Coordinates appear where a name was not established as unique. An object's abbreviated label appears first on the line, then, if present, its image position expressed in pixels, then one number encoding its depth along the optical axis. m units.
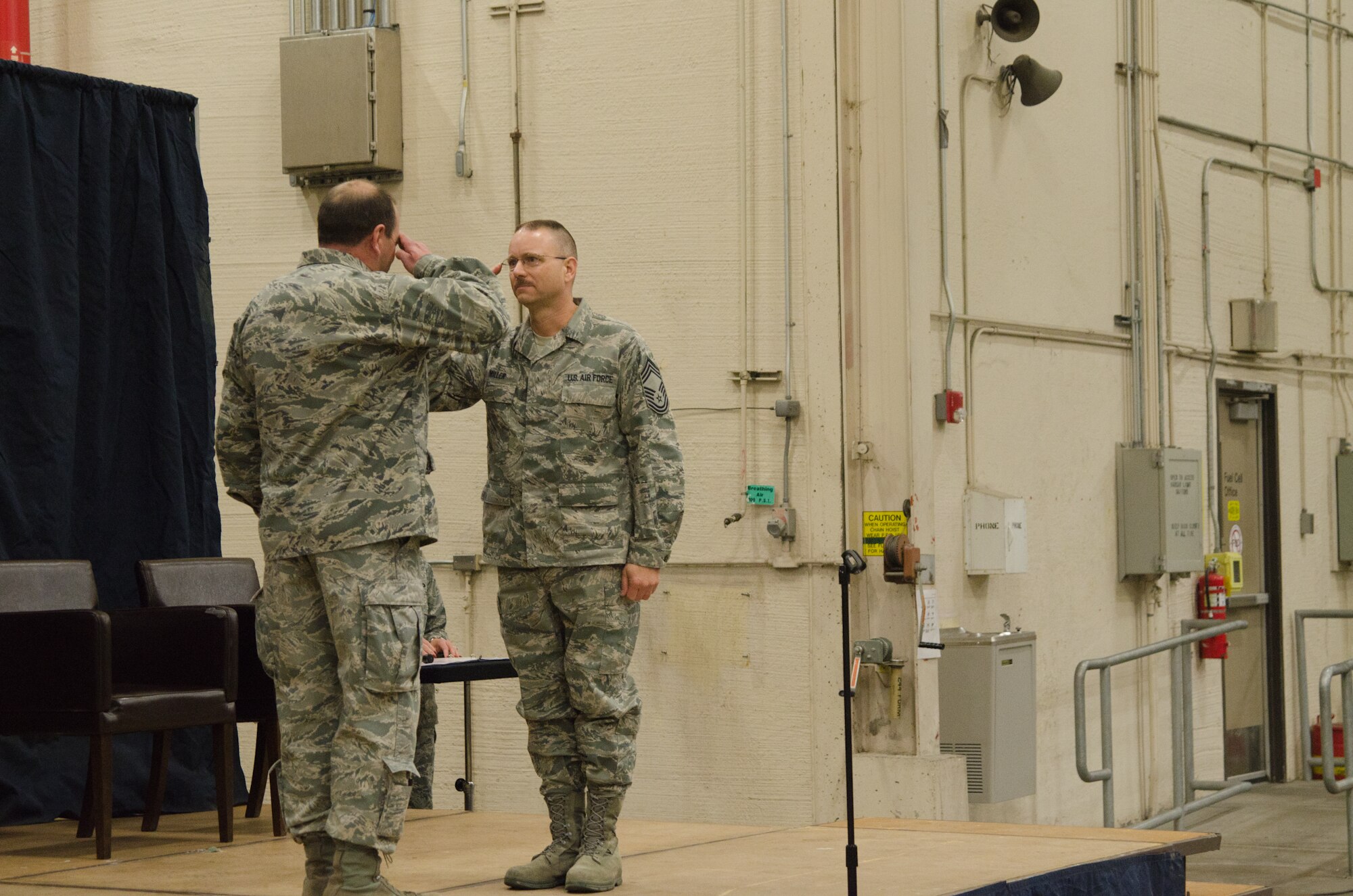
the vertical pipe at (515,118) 13.08
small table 8.67
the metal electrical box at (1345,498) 18.61
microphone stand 6.70
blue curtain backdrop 10.48
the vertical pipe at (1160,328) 15.88
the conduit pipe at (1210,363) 16.62
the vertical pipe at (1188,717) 13.51
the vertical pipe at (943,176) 13.27
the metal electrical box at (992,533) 13.45
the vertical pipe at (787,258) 12.34
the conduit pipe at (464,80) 13.12
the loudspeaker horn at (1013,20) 13.49
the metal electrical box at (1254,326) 17.05
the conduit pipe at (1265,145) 16.39
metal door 17.25
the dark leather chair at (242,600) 9.78
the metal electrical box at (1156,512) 15.29
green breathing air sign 12.34
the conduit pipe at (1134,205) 15.59
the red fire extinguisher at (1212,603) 16.14
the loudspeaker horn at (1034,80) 13.71
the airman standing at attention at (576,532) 7.37
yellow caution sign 12.21
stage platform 7.78
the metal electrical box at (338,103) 13.07
